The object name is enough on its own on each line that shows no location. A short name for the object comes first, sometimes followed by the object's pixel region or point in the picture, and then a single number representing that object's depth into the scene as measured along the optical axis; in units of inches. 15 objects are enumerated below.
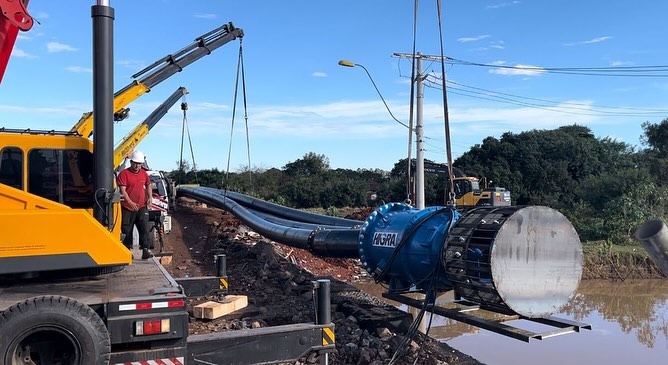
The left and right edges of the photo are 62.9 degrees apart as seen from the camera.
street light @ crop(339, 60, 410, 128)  821.9
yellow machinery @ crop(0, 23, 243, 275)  190.9
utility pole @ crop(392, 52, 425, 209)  841.5
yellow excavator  1063.4
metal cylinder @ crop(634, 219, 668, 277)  165.2
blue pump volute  232.1
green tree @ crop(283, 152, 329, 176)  2265.7
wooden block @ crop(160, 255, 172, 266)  476.0
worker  317.1
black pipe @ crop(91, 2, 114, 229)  216.1
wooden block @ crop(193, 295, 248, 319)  327.4
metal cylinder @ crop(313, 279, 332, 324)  222.4
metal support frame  228.7
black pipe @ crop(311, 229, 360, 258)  361.7
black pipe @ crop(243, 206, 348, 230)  491.2
